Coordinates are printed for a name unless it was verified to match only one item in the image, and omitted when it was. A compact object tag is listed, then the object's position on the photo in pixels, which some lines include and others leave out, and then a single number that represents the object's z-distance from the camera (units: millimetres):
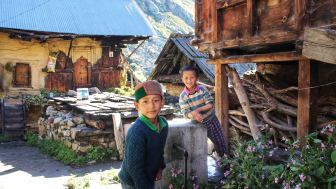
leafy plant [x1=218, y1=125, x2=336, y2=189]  2131
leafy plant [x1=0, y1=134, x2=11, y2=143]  10634
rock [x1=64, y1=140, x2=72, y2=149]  7560
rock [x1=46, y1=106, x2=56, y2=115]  9834
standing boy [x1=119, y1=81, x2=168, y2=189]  2305
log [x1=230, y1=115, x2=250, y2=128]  4666
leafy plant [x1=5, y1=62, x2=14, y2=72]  12984
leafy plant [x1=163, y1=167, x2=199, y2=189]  3085
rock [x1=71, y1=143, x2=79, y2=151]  7246
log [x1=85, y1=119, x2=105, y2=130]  7160
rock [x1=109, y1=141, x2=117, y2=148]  7414
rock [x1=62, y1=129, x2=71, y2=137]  7557
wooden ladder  11289
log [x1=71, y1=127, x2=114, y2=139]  7102
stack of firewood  3777
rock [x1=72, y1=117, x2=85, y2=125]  7608
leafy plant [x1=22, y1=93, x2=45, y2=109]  12742
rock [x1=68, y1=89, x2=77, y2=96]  12160
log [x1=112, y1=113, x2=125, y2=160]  6977
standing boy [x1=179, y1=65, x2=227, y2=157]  3715
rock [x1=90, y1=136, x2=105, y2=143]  7305
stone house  12914
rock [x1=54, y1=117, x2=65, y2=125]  8414
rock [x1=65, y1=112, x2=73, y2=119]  8295
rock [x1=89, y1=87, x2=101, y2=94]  14305
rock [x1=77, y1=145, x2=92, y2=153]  7129
